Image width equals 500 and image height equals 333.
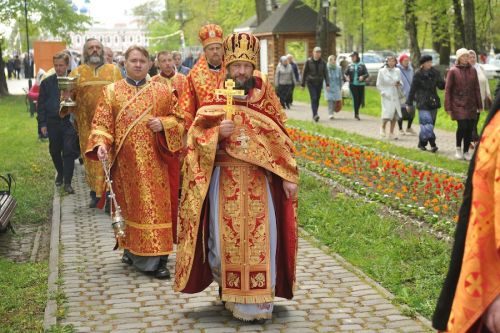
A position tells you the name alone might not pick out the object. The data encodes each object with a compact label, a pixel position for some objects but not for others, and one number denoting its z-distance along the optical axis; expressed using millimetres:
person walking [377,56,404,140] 19219
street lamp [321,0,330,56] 35919
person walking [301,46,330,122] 23891
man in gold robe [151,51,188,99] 10594
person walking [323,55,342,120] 24828
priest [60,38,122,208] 11086
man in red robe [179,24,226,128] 7525
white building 177875
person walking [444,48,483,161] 15055
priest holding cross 6383
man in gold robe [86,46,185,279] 8094
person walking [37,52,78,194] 12594
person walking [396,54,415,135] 19578
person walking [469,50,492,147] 15492
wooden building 45750
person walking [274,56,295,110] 28312
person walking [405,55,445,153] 16688
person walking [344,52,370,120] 24906
